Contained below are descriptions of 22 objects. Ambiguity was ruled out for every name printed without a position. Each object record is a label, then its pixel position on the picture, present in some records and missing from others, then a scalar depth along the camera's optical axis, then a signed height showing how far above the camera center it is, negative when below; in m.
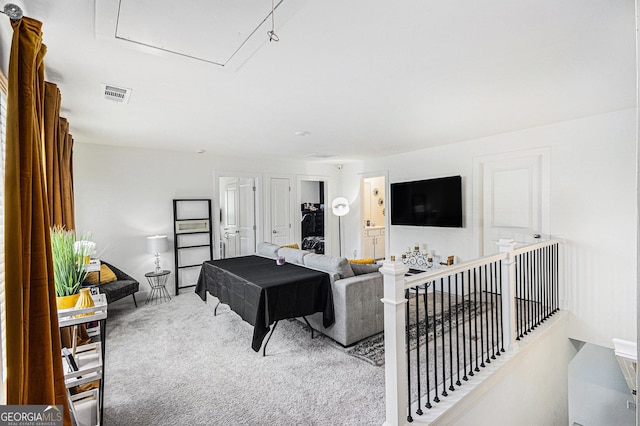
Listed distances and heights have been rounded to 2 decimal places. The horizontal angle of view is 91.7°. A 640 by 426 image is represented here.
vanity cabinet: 7.14 -0.85
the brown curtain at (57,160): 2.28 +0.45
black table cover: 2.80 -0.83
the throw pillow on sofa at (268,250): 4.21 -0.58
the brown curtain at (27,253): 1.23 -0.17
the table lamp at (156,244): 4.74 -0.53
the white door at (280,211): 6.25 -0.06
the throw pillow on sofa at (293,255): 3.70 -0.58
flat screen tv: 4.77 +0.06
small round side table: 4.79 -1.22
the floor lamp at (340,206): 6.79 +0.03
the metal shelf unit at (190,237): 5.21 -0.48
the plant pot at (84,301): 1.73 -0.51
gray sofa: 3.02 -0.93
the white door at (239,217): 6.11 -0.18
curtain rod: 1.39 +0.91
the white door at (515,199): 3.93 +0.08
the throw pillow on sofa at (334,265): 3.20 -0.61
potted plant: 1.78 -0.36
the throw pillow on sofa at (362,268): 3.37 -0.67
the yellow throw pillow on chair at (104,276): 3.67 -0.81
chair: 3.65 -0.94
